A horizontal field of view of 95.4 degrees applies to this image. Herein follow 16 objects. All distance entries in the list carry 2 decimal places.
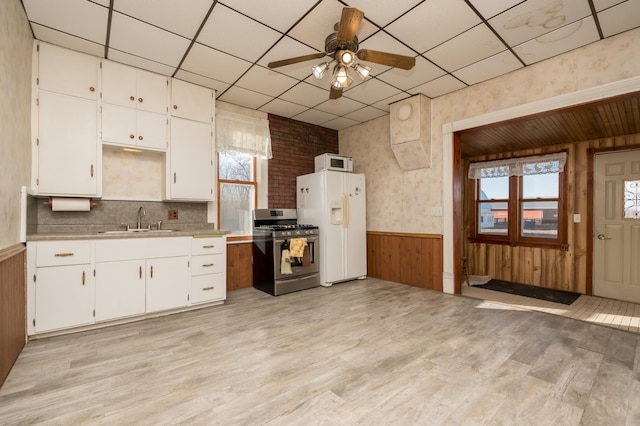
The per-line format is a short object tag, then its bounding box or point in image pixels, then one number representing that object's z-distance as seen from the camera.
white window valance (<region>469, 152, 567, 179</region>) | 4.82
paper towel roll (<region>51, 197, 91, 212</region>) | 3.03
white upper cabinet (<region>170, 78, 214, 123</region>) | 3.66
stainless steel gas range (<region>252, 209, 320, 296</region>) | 4.18
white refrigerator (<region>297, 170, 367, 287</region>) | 4.70
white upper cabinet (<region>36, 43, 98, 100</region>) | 2.89
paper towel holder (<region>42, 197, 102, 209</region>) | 3.05
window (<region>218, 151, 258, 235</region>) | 4.54
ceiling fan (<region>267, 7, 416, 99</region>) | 2.42
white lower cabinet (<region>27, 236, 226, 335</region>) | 2.65
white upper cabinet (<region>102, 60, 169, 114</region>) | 3.23
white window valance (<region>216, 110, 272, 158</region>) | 4.36
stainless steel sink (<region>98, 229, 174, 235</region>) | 3.04
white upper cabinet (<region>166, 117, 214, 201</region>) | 3.65
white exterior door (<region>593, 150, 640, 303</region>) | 4.18
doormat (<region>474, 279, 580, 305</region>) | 4.15
